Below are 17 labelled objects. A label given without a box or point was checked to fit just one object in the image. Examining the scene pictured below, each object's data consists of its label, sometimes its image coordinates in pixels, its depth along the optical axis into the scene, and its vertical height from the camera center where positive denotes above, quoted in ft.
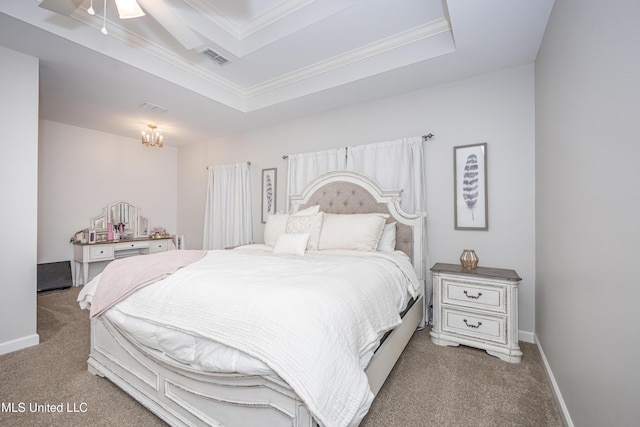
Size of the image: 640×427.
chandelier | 12.64 +3.42
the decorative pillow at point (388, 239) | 9.12 -0.82
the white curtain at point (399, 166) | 9.63 +1.78
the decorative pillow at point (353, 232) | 8.77 -0.56
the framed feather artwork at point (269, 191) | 13.61 +1.16
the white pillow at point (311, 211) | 10.63 +0.14
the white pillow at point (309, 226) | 9.50 -0.41
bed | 3.45 -1.97
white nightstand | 7.01 -2.54
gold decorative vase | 7.94 -1.30
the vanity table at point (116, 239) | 13.62 -1.33
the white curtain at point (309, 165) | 11.41 +2.12
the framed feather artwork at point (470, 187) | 8.71 +0.89
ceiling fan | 5.54 +4.21
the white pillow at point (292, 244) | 8.97 -0.99
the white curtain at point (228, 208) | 14.49 +0.38
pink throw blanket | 5.53 -1.27
